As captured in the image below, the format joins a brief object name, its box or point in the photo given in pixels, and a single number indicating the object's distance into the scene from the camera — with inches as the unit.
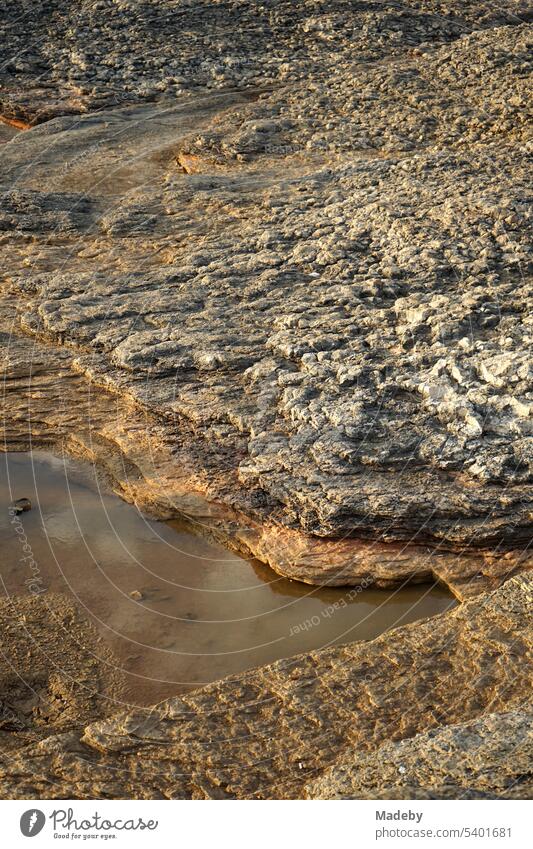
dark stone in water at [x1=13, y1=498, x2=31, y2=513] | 338.0
